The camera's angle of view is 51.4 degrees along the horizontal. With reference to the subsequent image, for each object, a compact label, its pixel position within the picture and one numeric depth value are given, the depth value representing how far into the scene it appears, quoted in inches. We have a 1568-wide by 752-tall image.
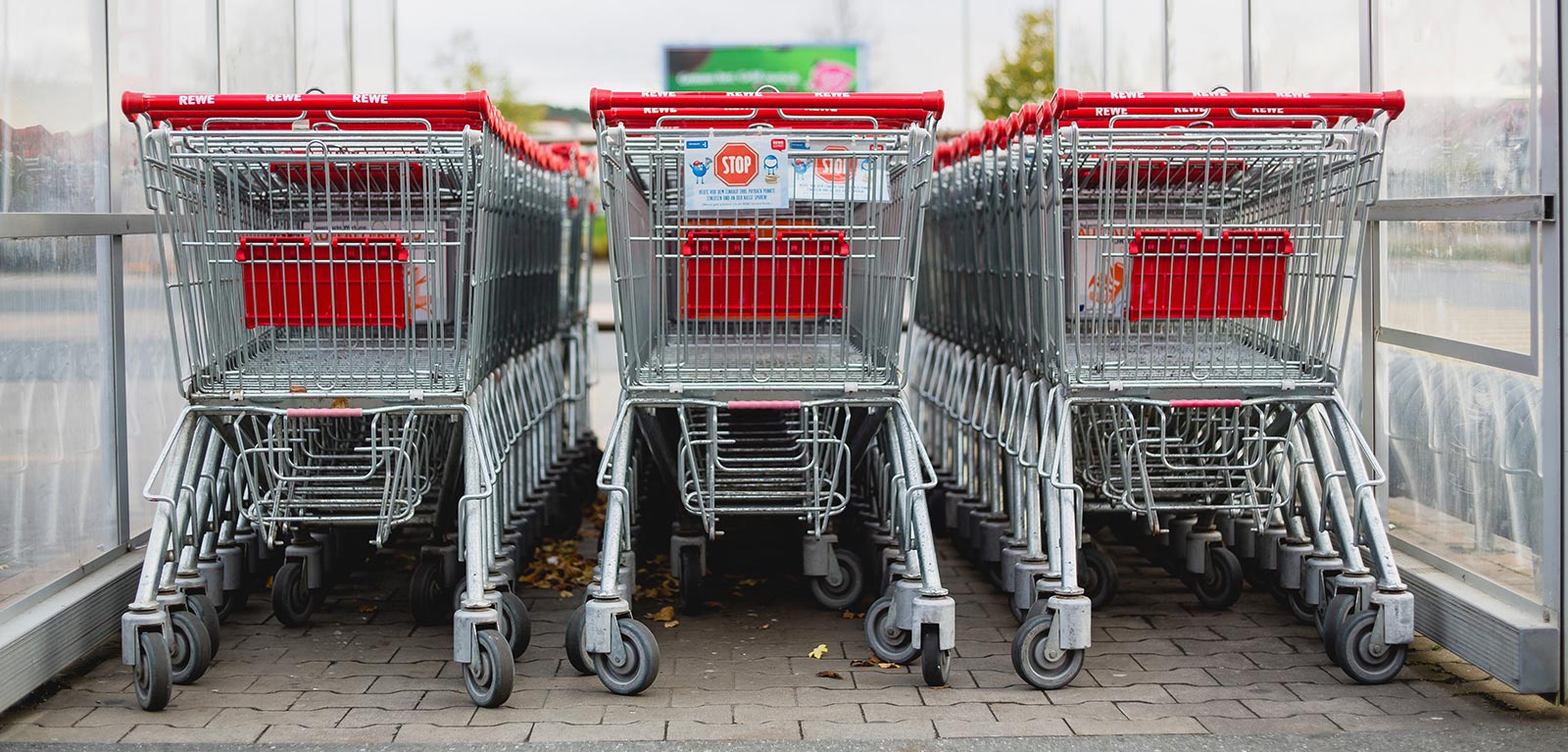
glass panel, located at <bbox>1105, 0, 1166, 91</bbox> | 307.4
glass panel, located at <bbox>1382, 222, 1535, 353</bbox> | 185.5
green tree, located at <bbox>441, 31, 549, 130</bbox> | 1074.1
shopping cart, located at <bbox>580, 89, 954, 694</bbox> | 191.6
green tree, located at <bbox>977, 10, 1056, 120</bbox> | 804.6
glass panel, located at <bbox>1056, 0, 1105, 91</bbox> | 350.0
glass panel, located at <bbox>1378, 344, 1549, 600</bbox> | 187.0
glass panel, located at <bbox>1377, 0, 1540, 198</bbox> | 183.5
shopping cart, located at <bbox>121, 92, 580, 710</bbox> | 187.3
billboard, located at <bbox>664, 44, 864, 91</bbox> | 990.4
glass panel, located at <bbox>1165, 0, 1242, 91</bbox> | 271.0
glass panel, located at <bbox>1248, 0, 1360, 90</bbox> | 230.1
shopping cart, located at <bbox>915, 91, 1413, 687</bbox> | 192.1
